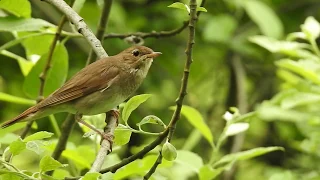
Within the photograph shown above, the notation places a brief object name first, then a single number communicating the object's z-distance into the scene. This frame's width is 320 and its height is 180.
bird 7.17
